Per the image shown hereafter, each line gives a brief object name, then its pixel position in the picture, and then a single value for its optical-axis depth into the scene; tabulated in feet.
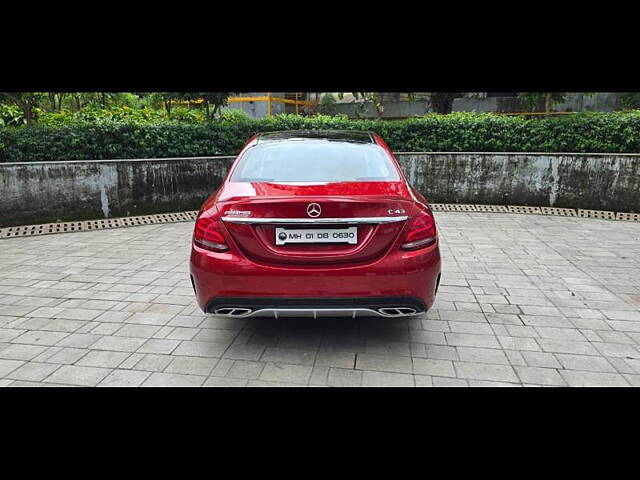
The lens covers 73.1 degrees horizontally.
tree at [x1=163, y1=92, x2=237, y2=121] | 32.44
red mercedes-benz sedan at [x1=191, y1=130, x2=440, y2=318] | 9.21
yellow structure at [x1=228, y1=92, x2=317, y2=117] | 61.87
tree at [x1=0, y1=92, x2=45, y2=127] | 28.12
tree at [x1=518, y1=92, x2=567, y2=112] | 43.65
